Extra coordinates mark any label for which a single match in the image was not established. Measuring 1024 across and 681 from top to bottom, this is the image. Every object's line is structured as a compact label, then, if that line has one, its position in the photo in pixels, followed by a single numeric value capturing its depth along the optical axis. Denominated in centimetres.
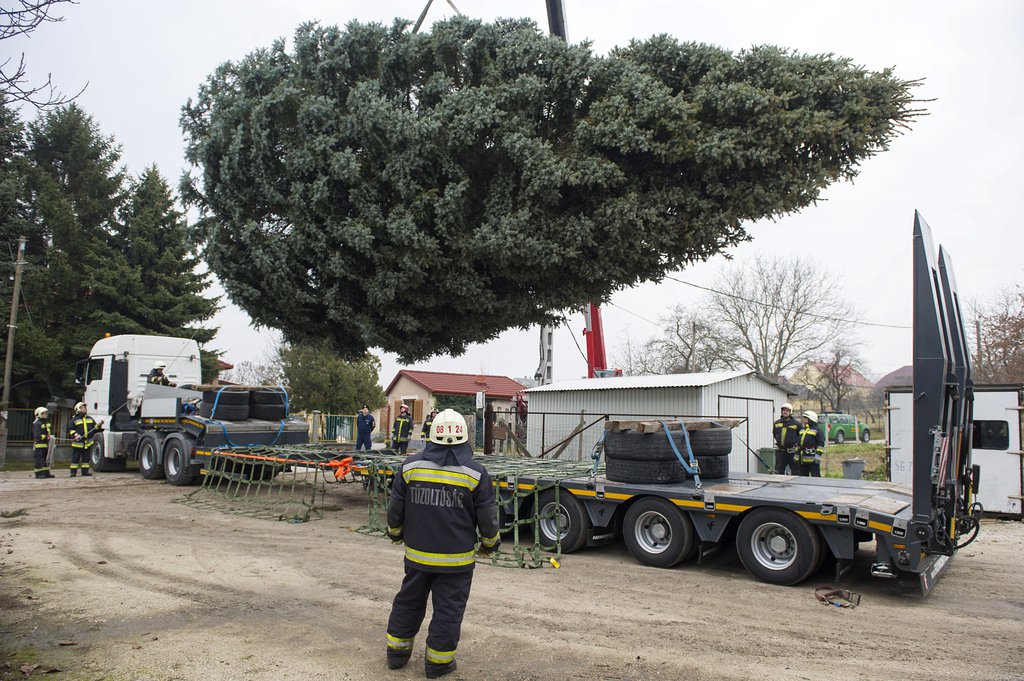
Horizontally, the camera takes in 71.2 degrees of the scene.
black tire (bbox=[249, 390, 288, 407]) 1590
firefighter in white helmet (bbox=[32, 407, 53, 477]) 1747
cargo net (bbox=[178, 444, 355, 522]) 1183
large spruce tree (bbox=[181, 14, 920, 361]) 979
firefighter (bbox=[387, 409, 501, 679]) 476
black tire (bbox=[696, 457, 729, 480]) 895
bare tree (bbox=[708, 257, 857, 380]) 4019
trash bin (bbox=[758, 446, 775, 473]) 1670
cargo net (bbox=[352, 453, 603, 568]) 870
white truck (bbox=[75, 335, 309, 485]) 1532
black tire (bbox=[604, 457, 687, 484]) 849
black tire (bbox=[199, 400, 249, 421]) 1530
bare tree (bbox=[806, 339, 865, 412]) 4366
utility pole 2055
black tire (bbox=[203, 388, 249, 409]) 1530
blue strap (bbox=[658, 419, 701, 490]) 834
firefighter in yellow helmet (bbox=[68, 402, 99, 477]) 1727
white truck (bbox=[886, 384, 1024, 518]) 1258
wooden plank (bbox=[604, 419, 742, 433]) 849
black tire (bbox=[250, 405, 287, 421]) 1587
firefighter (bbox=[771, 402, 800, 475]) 1306
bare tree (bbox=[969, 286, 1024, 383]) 2655
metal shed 1977
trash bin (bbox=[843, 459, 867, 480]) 1434
